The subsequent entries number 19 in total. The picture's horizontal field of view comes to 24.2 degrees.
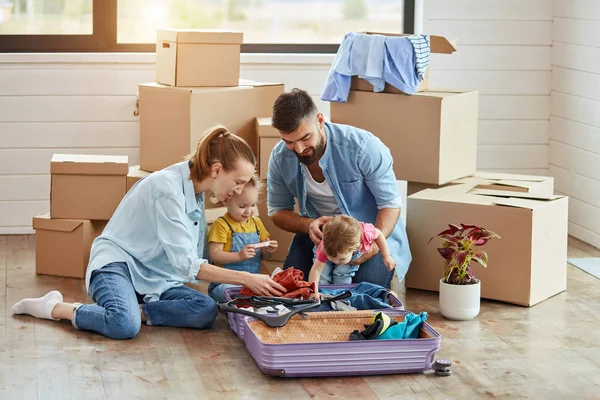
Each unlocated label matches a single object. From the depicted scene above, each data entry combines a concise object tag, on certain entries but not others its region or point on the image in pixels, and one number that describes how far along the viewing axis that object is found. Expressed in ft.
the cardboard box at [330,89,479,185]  19.42
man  16.95
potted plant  16.61
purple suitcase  13.47
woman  15.53
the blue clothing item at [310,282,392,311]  15.74
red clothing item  15.72
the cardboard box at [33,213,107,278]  19.37
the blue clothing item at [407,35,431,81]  19.53
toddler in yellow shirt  17.34
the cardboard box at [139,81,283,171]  19.59
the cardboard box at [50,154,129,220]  19.33
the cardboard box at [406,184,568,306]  17.39
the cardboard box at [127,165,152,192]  19.67
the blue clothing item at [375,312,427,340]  14.13
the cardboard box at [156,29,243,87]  19.80
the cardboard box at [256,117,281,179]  20.02
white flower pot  16.61
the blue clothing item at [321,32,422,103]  19.44
